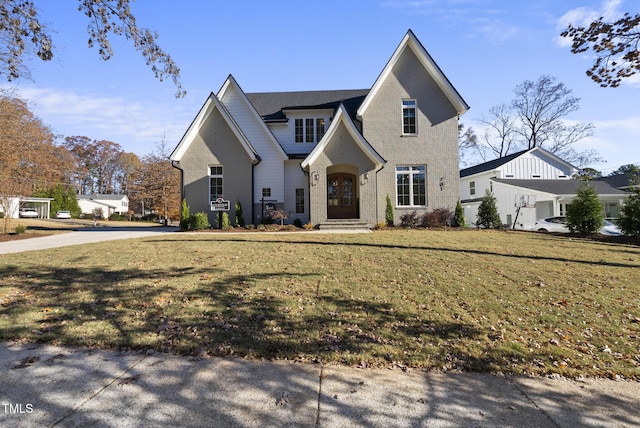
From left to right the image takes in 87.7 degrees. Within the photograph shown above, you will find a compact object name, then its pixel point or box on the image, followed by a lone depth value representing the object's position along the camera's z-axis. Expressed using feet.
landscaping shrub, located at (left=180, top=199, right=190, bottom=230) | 55.42
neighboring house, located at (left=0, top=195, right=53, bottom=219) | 139.83
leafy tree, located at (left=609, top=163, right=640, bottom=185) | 50.36
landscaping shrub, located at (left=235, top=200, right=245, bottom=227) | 57.00
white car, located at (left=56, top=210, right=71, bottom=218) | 146.51
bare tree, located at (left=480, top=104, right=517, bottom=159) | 143.81
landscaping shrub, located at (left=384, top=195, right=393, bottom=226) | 56.80
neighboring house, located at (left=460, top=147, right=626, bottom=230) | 78.74
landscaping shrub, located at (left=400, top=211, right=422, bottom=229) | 55.93
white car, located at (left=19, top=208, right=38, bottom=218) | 140.41
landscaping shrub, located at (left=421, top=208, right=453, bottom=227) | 55.57
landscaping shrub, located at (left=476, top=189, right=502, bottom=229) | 57.21
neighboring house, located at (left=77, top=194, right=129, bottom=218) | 190.60
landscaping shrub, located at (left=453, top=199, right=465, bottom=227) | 56.90
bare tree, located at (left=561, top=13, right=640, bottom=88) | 19.89
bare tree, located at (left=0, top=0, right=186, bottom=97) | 18.60
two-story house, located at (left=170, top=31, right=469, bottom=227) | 58.65
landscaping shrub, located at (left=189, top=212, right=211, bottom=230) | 54.17
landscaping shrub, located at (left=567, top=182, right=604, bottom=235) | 49.60
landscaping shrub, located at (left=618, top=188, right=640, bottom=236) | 46.44
